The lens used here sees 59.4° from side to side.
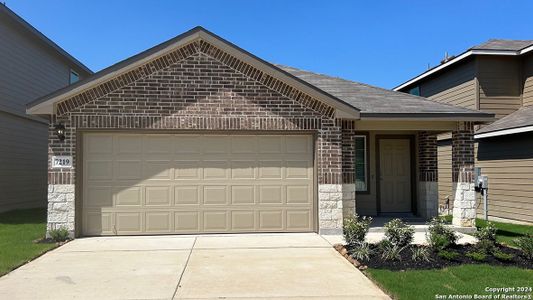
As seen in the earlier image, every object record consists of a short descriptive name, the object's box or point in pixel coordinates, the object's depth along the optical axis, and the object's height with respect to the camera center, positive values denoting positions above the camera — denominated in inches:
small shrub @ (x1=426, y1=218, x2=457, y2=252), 314.0 -47.5
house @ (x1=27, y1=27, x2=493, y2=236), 393.4 +21.2
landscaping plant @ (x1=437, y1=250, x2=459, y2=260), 294.3 -55.7
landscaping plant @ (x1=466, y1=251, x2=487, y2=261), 294.4 -56.4
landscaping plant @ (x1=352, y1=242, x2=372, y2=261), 303.3 -55.7
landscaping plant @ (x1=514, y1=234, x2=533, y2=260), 295.0 -50.8
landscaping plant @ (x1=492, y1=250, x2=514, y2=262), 292.7 -56.4
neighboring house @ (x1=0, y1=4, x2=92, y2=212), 590.2 +86.8
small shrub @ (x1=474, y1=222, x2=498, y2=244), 320.5 -46.3
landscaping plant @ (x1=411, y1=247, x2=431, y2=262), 293.6 -55.4
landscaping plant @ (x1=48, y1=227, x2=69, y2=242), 377.4 -52.8
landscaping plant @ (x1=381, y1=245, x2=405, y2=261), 295.3 -54.5
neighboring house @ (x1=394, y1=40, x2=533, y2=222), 534.6 +70.4
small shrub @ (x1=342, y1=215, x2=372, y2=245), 327.0 -44.9
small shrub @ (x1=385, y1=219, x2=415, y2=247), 316.8 -45.7
